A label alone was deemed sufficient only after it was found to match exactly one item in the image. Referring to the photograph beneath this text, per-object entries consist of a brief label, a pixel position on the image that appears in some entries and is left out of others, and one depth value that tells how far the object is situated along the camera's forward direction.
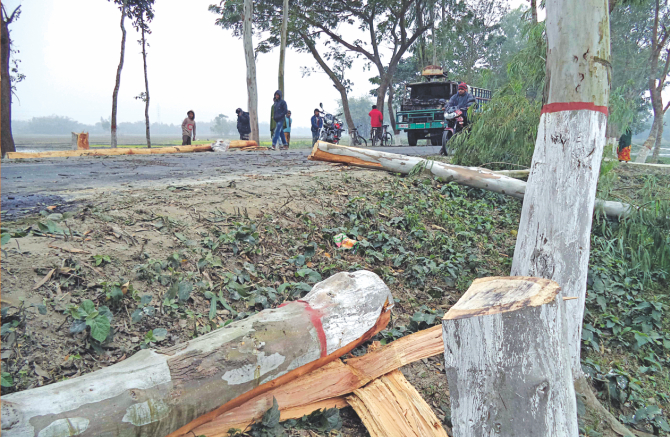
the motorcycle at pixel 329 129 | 17.55
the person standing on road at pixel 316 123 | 17.33
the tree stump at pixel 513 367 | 1.82
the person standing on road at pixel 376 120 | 20.30
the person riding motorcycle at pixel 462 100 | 9.55
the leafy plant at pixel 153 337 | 2.51
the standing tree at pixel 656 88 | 18.19
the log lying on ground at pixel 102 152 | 10.65
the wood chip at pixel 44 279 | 2.58
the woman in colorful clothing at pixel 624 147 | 13.67
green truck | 17.02
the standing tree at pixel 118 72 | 19.58
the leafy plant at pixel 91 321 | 2.38
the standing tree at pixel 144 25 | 20.84
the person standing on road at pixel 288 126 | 15.47
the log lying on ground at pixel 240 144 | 14.57
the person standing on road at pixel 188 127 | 15.58
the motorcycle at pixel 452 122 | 9.52
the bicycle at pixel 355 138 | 22.88
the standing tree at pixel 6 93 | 12.85
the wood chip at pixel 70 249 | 2.96
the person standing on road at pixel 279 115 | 14.42
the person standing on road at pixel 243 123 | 17.47
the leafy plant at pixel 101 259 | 2.93
